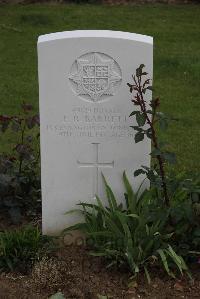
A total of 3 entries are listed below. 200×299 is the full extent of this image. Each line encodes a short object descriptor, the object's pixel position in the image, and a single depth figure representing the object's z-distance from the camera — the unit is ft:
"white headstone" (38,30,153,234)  13.05
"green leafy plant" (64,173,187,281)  12.76
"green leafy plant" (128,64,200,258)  12.70
